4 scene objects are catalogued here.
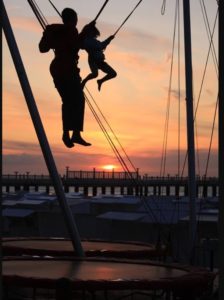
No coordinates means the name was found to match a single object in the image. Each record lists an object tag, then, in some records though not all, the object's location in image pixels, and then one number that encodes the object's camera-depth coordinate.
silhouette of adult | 6.17
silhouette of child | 6.50
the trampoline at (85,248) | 11.66
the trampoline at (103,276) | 7.20
